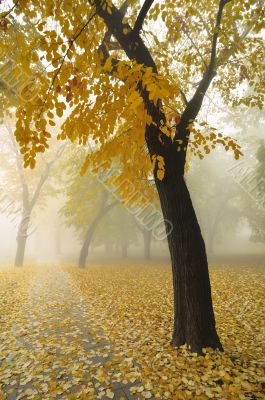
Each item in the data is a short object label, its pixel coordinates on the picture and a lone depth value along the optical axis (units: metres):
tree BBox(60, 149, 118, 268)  20.16
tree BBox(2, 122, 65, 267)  22.39
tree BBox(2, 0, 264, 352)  3.49
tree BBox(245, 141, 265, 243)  26.10
